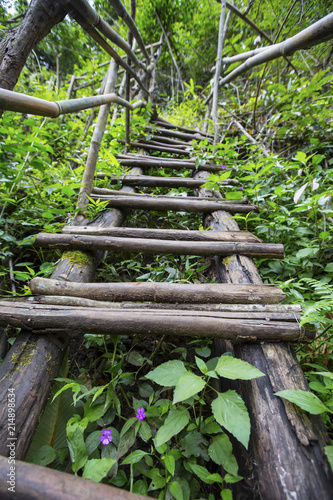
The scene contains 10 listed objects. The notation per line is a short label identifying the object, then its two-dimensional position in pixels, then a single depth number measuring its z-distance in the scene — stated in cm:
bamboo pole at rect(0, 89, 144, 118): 72
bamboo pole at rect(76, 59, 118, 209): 143
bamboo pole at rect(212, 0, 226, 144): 259
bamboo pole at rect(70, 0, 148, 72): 114
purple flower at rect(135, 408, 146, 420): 73
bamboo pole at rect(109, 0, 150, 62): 156
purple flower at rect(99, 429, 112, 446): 68
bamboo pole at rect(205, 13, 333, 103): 95
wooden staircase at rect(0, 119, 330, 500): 55
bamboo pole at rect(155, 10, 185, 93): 468
